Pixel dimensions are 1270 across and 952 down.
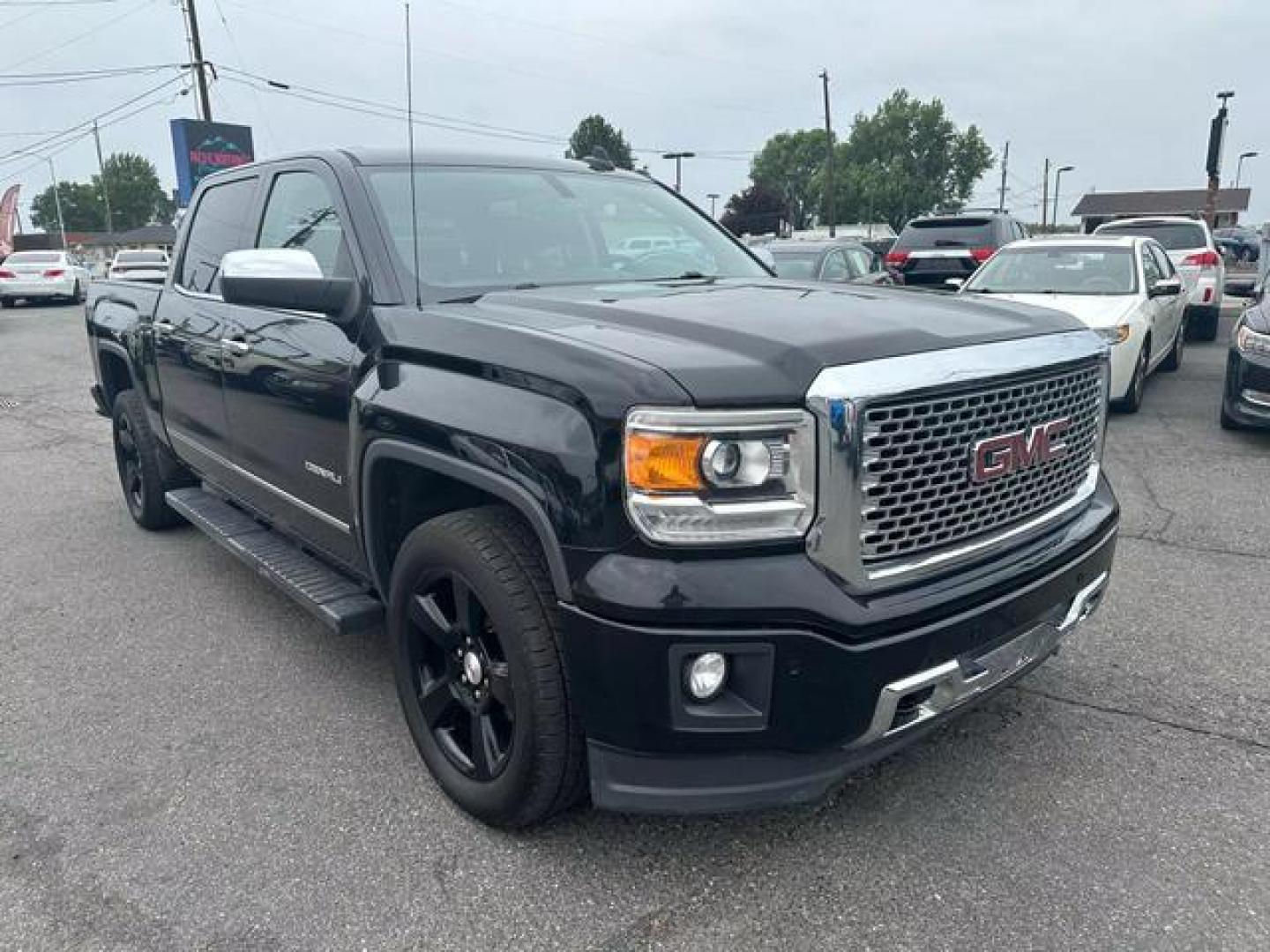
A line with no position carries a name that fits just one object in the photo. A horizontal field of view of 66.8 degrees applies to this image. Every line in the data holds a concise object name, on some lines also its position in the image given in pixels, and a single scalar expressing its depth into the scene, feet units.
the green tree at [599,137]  257.30
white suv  41.52
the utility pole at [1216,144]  72.02
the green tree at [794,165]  308.60
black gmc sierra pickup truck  6.76
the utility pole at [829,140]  150.43
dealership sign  86.74
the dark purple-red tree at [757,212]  236.63
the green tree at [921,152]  280.92
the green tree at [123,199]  323.57
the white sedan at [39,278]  75.05
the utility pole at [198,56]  99.91
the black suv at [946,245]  43.60
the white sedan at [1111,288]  25.52
